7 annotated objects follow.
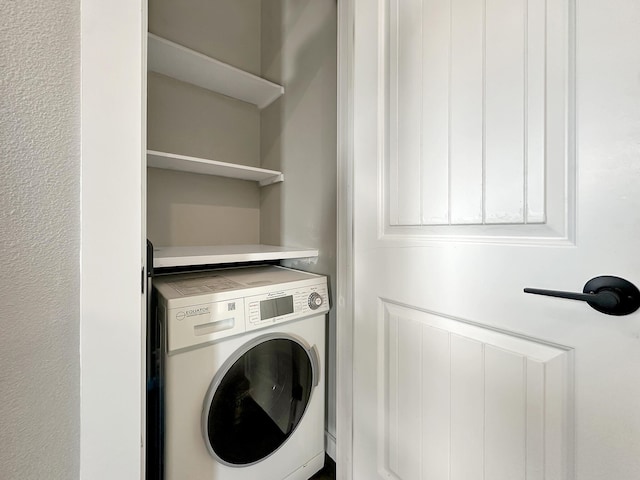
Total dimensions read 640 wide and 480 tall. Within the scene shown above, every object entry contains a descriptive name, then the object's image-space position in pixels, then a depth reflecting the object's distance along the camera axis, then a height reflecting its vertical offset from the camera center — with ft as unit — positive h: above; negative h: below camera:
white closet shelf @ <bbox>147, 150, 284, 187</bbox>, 3.88 +1.28
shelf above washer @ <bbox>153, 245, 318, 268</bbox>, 3.22 -0.24
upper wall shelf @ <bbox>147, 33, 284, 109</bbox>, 4.01 +3.08
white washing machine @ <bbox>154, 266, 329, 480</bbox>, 2.69 -1.71
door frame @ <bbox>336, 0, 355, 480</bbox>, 3.32 -0.13
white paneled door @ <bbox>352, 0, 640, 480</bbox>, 1.51 +0.03
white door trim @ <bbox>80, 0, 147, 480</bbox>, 1.55 +0.01
